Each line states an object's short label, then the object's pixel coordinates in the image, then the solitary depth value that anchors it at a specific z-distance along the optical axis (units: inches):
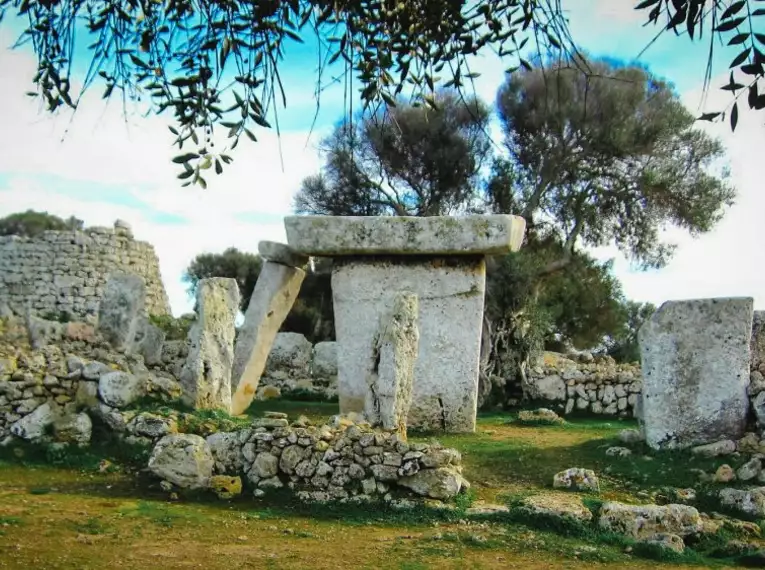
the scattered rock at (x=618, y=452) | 466.3
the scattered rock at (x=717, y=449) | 441.4
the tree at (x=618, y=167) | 1005.8
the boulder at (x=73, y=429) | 418.3
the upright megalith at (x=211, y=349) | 510.0
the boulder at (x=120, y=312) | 652.1
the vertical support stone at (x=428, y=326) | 548.4
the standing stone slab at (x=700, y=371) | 463.5
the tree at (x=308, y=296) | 1185.4
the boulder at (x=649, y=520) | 337.4
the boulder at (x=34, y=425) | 418.0
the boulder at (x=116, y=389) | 438.6
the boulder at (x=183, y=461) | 370.3
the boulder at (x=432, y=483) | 359.3
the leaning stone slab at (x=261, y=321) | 587.5
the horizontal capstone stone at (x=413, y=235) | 548.7
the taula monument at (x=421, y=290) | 549.0
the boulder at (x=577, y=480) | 399.2
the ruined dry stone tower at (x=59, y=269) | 952.9
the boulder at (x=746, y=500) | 373.4
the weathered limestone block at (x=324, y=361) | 754.8
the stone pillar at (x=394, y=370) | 434.6
